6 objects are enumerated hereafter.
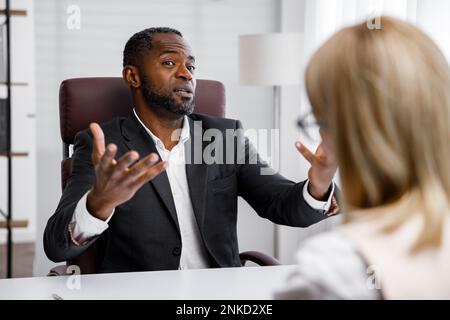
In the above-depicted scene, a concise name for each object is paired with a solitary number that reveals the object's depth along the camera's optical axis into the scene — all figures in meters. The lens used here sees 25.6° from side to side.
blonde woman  1.37
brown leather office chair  2.61
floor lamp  3.55
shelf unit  3.49
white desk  2.13
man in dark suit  2.47
